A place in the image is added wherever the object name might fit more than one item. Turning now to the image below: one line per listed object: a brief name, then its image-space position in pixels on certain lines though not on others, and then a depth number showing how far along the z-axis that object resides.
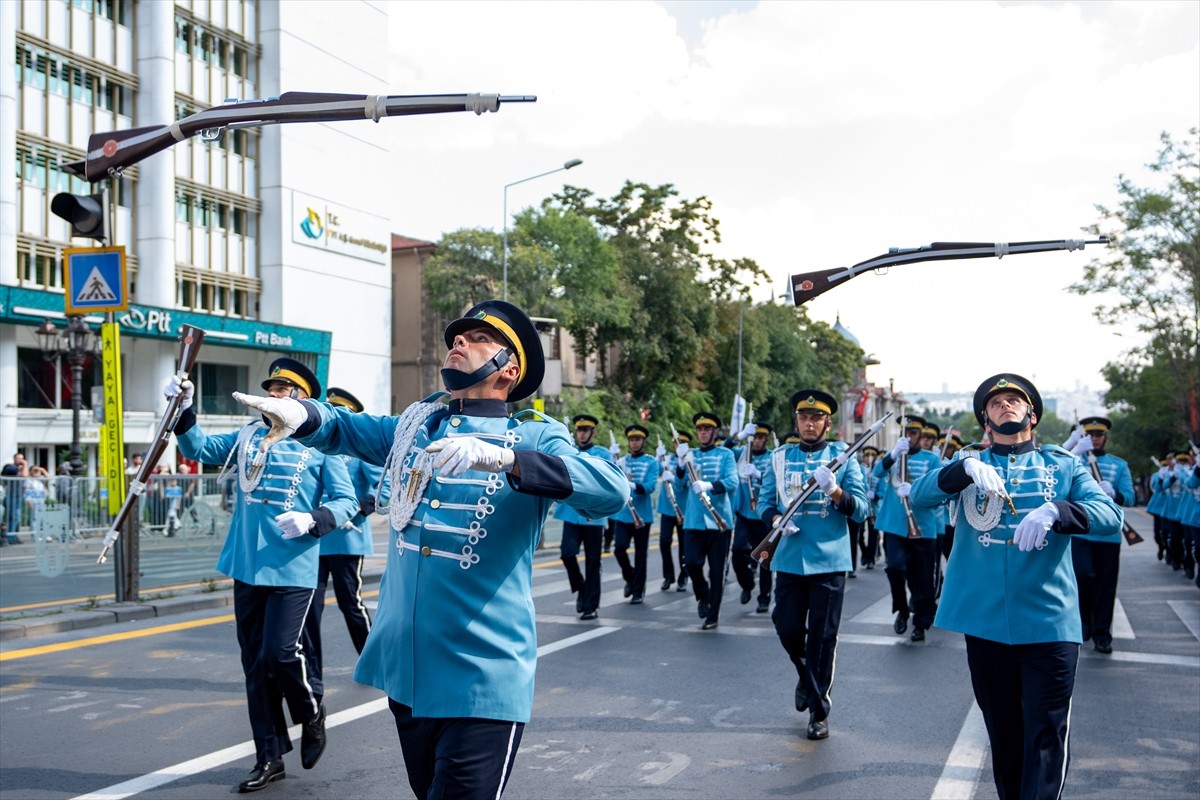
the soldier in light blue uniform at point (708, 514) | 12.41
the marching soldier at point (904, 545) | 12.05
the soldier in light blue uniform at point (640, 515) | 14.35
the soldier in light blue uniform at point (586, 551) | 12.35
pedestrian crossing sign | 11.23
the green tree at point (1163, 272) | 45.56
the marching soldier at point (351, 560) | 8.64
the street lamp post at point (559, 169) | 31.66
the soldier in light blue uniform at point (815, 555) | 7.57
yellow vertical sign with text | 11.64
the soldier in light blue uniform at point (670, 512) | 15.26
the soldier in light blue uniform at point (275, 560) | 6.11
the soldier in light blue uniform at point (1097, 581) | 10.80
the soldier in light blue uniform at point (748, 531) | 13.70
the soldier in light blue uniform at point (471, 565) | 3.54
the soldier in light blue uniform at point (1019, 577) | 5.05
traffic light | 8.88
